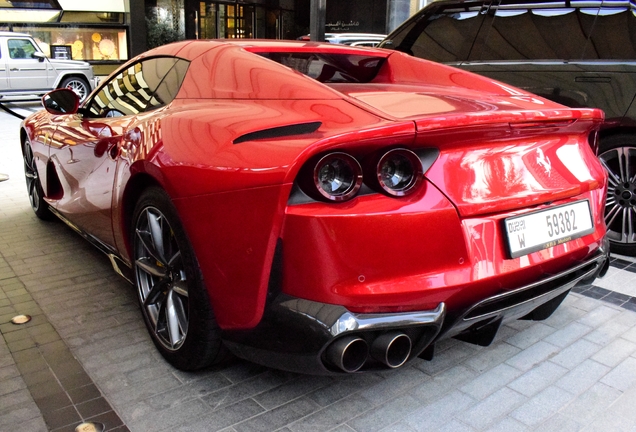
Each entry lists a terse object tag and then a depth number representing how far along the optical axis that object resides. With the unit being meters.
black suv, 4.43
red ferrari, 2.12
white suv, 16.34
